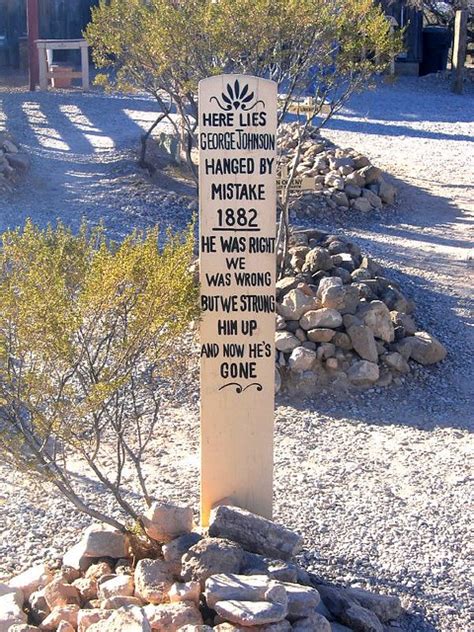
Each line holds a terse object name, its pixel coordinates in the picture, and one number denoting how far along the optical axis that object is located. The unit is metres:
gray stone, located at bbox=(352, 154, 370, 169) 14.58
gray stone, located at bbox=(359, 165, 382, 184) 14.31
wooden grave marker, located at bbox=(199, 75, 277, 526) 4.85
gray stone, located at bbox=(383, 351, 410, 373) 8.10
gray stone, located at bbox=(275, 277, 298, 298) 8.47
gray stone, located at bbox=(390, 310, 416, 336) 8.50
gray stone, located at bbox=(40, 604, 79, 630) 4.13
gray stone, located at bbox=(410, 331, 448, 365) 8.32
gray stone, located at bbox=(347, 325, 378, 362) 8.03
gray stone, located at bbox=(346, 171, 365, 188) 14.14
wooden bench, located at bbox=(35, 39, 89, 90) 20.83
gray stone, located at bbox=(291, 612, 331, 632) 4.00
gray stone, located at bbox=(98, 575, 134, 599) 4.28
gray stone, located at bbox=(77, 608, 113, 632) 3.99
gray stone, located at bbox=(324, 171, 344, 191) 13.94
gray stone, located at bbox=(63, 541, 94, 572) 4.71
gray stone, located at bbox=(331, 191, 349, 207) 13.72
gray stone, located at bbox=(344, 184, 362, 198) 13.92
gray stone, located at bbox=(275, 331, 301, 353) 7.99
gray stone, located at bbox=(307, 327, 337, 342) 8.03
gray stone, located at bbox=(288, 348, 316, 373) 7.88
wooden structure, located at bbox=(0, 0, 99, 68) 25.84
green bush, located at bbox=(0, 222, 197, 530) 4.23
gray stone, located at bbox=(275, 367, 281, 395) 7.69
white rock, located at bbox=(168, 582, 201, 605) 4.12
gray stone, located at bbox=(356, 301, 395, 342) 8.20
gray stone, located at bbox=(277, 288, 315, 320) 8.14
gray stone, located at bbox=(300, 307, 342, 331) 8.05
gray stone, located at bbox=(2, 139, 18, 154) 15.06
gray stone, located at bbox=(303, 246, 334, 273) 8.91
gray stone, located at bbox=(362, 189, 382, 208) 13.99
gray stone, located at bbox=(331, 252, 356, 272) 9.27
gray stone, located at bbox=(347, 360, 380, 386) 7.90
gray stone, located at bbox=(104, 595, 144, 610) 4.11
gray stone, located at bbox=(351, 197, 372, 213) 13.77
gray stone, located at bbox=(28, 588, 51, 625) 4.37
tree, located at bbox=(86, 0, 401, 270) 8.47
